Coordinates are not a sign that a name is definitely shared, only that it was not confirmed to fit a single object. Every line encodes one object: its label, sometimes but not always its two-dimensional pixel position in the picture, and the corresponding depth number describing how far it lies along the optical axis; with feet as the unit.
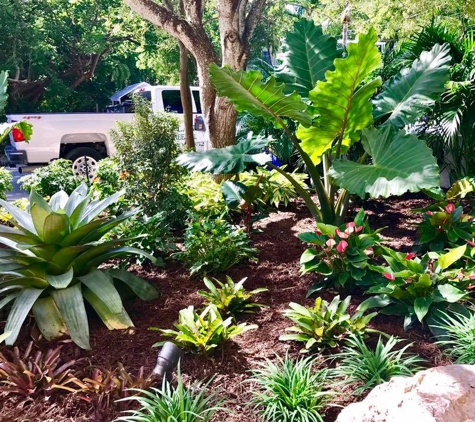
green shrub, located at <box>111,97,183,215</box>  16.71
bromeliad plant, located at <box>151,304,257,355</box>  9.60
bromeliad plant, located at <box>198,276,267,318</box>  11.34
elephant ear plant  11.44
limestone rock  6.52
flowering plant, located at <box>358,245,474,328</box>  10.27
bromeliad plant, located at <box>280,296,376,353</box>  9.86
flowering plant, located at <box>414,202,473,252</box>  13.35
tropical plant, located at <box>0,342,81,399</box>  8.64
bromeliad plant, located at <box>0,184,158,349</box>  10.40
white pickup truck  31.78
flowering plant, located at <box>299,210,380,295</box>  11.65
